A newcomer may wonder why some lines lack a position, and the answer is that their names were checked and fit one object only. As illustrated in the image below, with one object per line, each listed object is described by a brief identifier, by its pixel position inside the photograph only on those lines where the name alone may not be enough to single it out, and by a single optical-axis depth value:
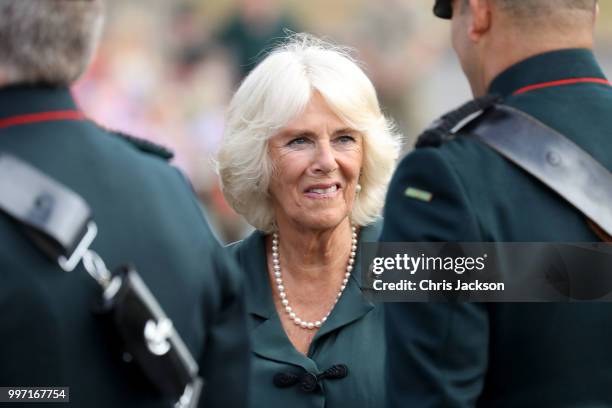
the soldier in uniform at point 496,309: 5.46
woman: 8.10
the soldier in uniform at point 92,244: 4.85
